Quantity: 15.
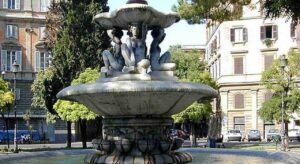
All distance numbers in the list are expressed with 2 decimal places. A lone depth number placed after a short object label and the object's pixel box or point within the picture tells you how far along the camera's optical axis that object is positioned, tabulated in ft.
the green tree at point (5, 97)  116.16
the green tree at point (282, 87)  123.85
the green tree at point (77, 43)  123.34
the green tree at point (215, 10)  67.46
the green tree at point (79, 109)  111.24
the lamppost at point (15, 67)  104.78
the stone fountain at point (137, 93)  36.68
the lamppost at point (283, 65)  93.20
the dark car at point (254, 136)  178.50
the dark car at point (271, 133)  173.99
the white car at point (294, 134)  164.74
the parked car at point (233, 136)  178.91
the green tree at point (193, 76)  132.46
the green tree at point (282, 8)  45.68
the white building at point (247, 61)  194.29
